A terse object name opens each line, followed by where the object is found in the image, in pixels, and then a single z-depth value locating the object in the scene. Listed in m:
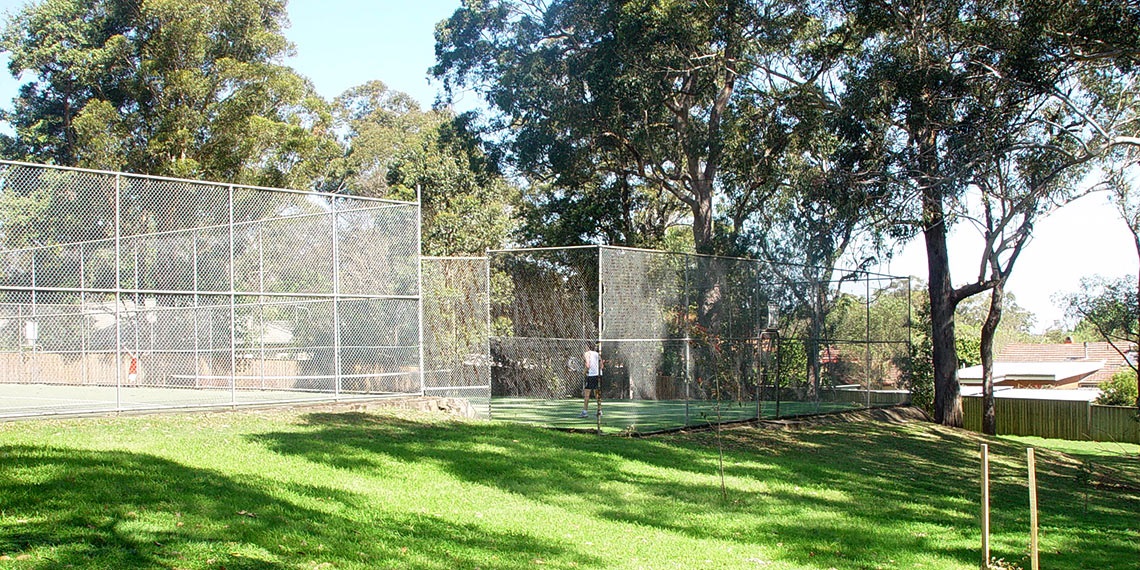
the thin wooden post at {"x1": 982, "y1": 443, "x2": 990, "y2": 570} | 6.86
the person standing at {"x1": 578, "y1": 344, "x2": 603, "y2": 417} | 16.33
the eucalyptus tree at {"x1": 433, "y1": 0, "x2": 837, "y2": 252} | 24.03
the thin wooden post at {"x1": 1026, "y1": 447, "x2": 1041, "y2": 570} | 6.64
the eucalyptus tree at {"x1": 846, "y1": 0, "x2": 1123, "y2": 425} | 14.97
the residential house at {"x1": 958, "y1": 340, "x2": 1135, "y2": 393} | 40.56
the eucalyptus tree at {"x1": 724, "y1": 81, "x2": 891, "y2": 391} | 18.48
